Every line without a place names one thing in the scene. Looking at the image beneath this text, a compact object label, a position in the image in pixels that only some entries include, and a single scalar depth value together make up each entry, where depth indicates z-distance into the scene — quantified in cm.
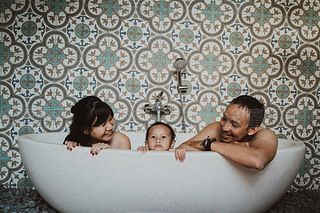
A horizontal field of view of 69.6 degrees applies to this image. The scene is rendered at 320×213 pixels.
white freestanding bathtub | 80
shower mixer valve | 155
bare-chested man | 78
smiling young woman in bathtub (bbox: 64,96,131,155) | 115
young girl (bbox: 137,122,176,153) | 117
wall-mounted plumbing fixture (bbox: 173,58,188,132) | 150
